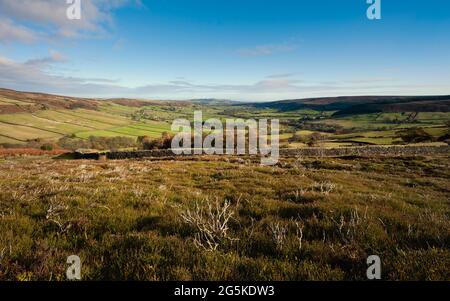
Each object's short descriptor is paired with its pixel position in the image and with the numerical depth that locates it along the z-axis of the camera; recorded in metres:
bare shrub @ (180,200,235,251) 5.05
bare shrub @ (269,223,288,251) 4.92
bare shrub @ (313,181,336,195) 11.24
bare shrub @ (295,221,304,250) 4.95
